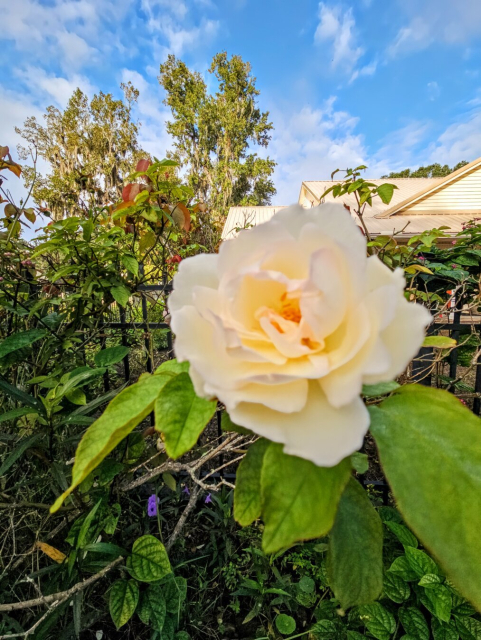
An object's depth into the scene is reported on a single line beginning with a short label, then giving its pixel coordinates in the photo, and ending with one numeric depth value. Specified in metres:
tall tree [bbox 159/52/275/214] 21.78
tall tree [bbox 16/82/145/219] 19.78
